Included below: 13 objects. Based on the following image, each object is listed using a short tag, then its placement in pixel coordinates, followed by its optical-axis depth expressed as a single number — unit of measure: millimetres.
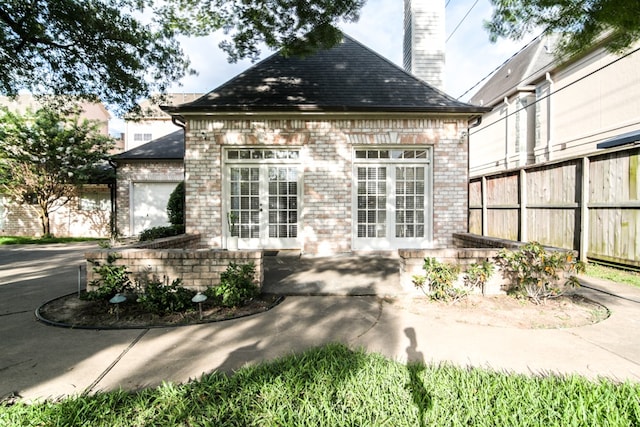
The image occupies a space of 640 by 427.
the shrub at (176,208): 8289
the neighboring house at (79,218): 12383
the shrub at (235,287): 3512
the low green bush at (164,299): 3389
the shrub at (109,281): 3553
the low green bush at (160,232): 6093
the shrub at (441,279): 3727
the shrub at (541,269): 3619
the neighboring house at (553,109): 9539
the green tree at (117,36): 5383
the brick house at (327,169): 6582
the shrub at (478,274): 3832
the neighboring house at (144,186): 11852
